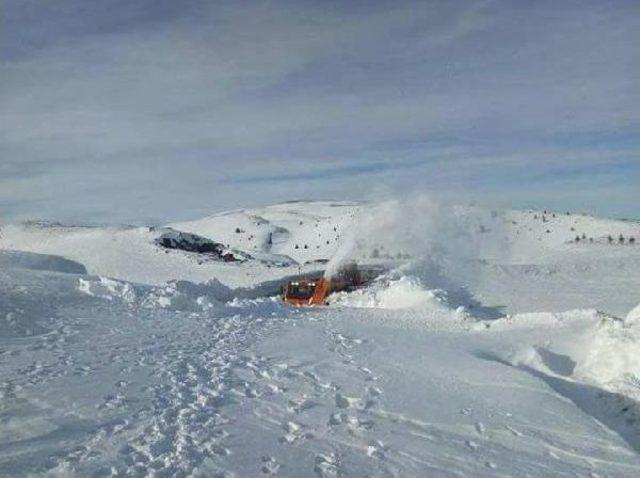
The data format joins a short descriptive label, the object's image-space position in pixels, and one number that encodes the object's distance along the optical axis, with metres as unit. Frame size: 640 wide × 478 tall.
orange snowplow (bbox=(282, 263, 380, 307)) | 26.58
